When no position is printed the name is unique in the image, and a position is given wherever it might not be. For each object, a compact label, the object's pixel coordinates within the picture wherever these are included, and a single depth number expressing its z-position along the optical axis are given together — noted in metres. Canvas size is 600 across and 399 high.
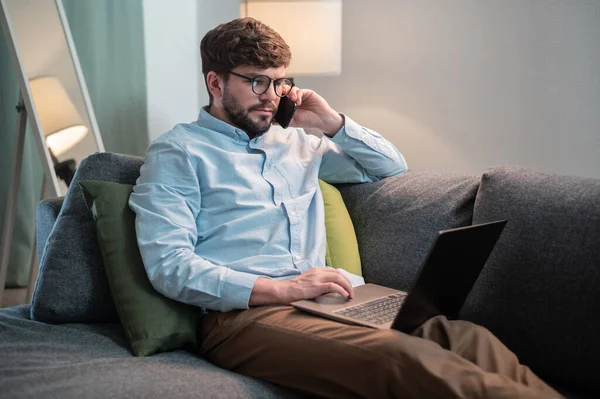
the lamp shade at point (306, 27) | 2.65
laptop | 1.32
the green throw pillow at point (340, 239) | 1.92
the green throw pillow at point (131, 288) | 1.60
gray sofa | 1.43
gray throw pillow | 1.73
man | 1.30
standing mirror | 2.55
